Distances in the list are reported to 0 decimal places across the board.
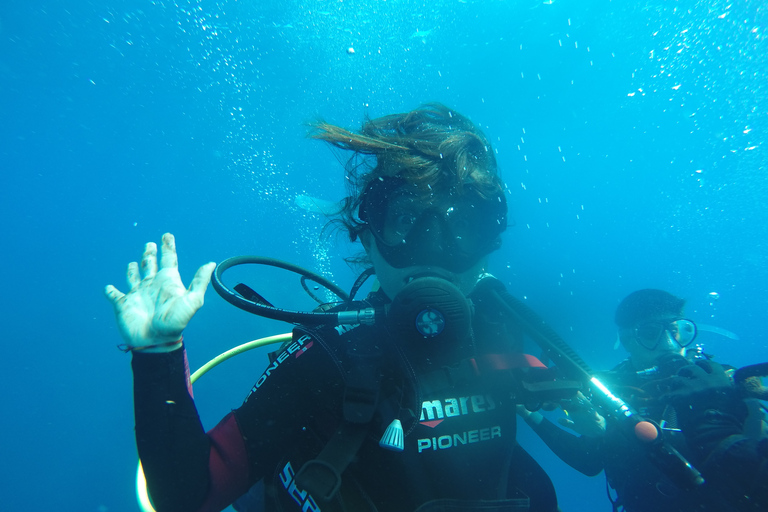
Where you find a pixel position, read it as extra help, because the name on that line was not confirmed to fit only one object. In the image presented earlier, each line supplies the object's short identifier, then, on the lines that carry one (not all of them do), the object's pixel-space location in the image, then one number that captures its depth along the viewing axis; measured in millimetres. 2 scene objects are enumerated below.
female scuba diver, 497
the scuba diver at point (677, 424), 730
